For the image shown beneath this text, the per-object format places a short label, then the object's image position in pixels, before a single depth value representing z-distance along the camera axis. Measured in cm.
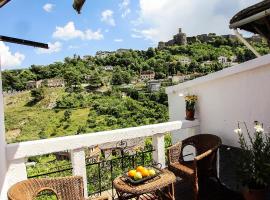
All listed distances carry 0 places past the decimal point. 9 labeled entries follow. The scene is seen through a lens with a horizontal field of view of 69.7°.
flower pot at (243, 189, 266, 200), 216
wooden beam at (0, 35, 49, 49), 162
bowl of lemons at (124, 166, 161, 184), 208
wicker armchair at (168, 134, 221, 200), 245
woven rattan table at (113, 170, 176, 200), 199
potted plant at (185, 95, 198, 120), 331
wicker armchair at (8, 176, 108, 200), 181
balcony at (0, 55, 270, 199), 234
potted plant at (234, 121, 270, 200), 216
